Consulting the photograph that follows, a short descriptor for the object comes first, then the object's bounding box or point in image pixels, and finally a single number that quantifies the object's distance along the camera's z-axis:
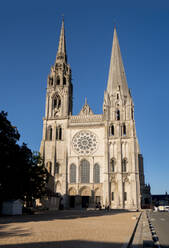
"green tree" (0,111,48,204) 24.96
